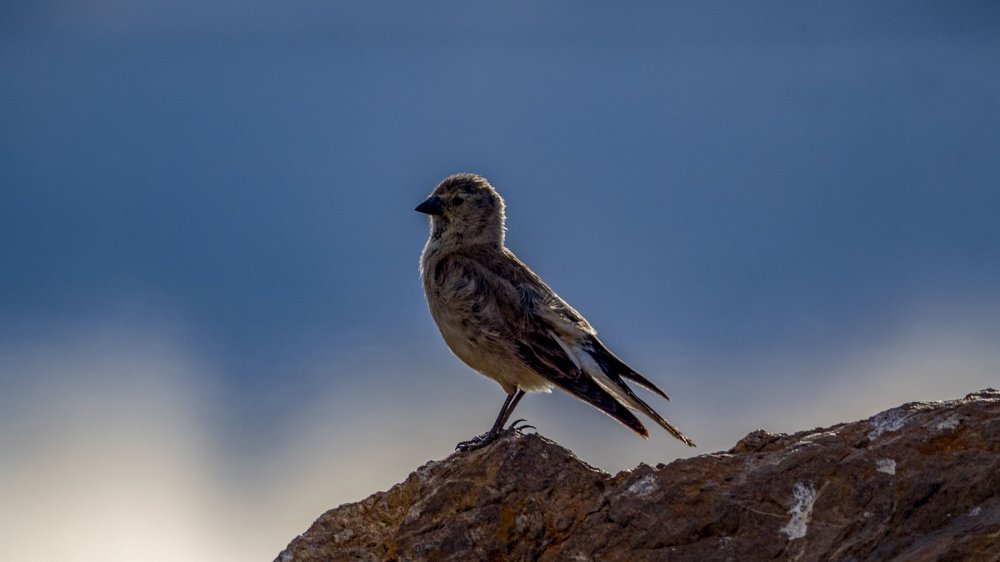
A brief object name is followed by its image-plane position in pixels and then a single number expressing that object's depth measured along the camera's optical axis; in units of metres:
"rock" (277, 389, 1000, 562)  10.30
